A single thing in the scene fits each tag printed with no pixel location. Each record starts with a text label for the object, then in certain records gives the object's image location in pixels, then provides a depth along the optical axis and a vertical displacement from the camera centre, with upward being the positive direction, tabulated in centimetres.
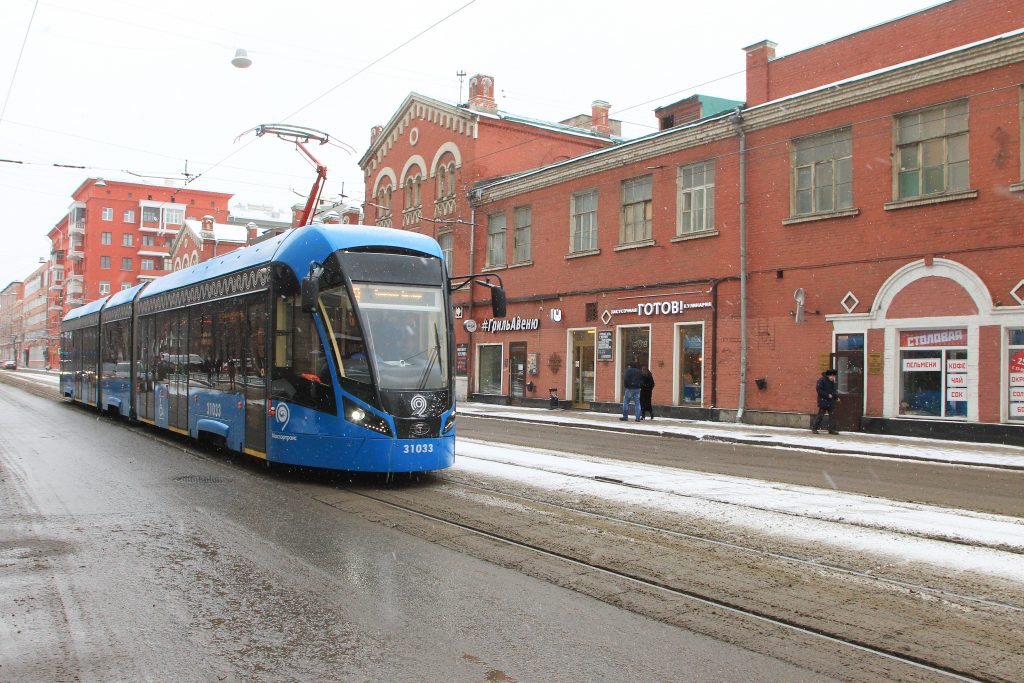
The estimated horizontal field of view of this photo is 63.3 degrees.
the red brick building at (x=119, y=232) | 9456 +1408
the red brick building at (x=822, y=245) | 1767 +319
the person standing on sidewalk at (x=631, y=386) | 2319 -62
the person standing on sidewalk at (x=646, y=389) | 2397 -72
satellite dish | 2094 +167
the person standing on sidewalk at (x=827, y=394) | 1917 -62
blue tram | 973 +7
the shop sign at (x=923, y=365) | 1849 +10
